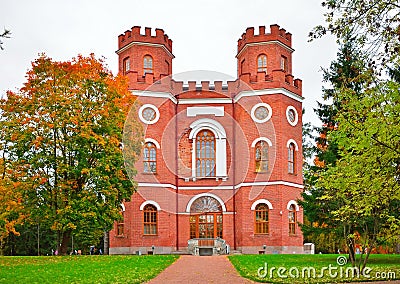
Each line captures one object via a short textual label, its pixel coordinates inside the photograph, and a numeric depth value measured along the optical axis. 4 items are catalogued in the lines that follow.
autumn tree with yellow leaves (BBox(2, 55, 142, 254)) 22.50
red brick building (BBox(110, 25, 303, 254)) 28.81
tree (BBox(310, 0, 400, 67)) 8.65
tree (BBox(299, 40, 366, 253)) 19.47
